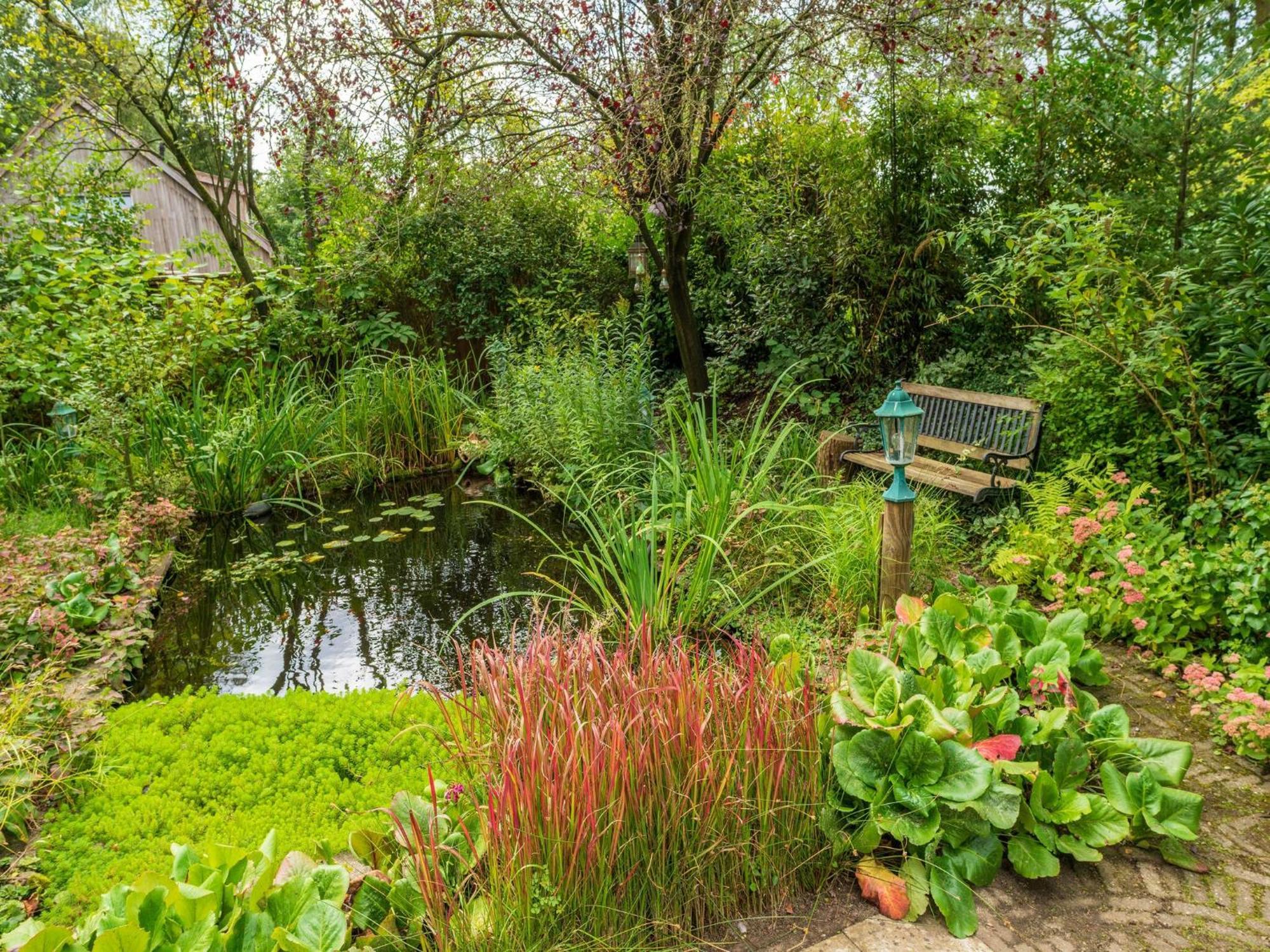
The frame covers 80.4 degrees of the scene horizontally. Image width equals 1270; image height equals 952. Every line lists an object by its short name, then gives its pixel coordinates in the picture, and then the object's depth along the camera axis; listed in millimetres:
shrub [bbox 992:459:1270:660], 2877
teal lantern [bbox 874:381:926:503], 2816
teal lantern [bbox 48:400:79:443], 5348
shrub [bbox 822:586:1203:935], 1968
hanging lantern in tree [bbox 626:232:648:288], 7393
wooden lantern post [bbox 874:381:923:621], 2830
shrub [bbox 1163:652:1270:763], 2414
